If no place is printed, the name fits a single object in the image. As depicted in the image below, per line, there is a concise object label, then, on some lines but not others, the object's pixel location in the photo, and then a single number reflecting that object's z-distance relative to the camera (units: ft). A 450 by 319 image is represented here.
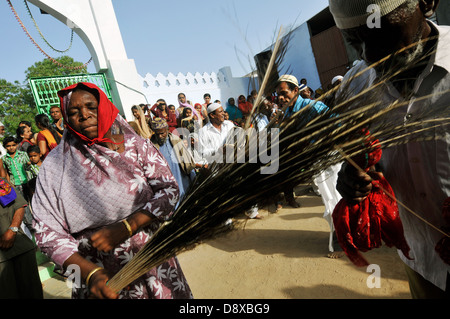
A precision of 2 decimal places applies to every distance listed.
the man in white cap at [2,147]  16.87
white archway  31.07
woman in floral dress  5.12
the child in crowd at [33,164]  16.72
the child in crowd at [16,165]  16.74
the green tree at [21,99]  88.03
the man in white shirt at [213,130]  15.15
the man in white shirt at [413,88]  3.50
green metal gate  25.26
